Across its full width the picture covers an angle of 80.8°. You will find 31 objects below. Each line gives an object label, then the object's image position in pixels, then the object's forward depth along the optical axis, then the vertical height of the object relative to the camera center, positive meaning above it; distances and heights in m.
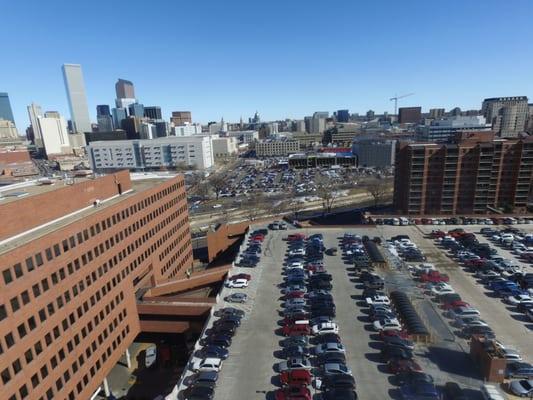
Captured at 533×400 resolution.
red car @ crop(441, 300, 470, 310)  37.47 -21.72
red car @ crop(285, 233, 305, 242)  60.39 -20.71
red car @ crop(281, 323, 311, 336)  34.09 -21.68
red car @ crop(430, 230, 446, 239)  59.57 -21.26
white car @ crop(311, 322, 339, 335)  34.31 -21.77
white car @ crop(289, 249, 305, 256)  53.81 -21.13
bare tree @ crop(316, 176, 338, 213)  105.45 -25.31
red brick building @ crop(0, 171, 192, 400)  26.59 -14.78
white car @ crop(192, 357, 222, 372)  29.64 -21.67
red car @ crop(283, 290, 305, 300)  41.15 -21.55
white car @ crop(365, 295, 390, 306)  38.66 -21.60
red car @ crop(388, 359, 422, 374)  28.05 -21.53
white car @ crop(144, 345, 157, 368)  44.19 -30.74
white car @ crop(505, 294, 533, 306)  38.45 -22.16
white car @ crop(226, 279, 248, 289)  44.66 -21.42
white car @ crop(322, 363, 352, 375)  28.22 -21.60
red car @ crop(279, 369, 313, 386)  27.41 -21.59
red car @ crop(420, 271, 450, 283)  43.89 -21.68
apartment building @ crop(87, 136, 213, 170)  178.38 -10.05
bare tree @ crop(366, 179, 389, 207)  104.81 -24.31
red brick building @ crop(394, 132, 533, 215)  75.00 -13.40
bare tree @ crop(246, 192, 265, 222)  100.31 -26.17
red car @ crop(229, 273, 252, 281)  46.47 -21.29
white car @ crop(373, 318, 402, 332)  34.19 -21.74
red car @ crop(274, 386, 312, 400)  25.70 -21.52
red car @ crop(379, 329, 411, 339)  32.76 -21.68
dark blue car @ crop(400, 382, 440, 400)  25.28 -21.62
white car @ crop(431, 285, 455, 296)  40.69 -21.78
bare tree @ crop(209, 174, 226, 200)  132.62 -23.35
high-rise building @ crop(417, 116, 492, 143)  189.88 -3.91
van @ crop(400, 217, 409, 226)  66.88 -20.72
